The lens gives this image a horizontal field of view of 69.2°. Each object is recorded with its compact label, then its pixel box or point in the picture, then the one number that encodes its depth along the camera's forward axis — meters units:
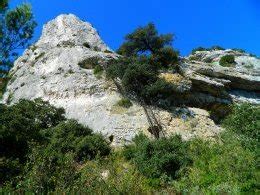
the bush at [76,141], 11.07
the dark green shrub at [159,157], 9.94
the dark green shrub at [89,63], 16.00
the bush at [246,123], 9.85
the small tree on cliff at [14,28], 11.48
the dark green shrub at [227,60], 21.74
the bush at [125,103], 13.99
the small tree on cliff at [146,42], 17.27
